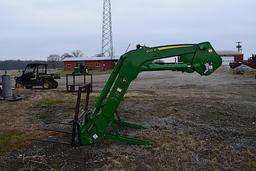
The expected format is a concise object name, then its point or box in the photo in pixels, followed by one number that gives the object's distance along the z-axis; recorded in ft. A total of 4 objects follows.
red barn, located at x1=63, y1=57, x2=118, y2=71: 130.78
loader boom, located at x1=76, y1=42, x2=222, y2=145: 12.60
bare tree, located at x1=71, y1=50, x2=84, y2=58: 233.01
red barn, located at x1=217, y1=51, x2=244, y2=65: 175.45
